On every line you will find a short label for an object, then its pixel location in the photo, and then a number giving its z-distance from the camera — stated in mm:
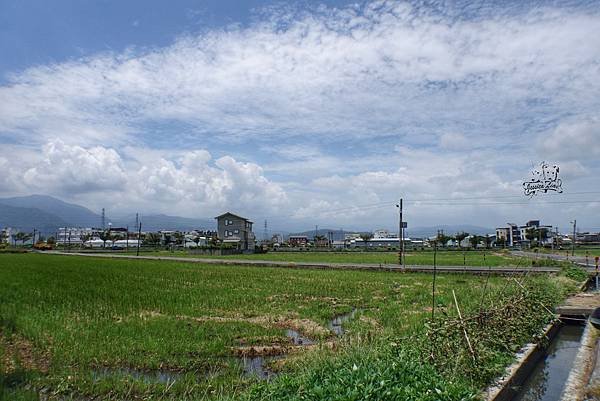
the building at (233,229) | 70688
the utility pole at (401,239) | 31047
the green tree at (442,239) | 62844
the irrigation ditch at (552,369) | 6266
